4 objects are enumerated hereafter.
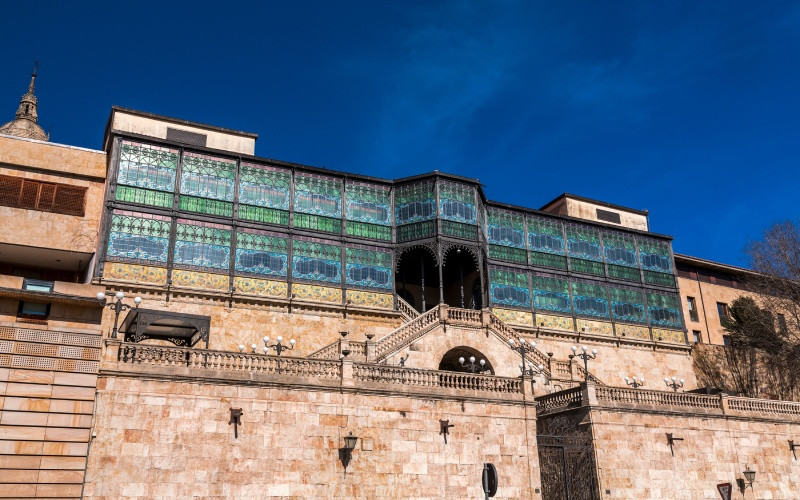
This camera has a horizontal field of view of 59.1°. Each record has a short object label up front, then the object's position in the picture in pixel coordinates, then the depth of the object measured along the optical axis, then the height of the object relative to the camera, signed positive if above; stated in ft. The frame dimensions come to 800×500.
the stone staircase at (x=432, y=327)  100.37 +22.55
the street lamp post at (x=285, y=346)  111.52 +24.26
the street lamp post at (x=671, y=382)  120.28 +19.67
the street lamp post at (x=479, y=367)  111.59 +20.46
